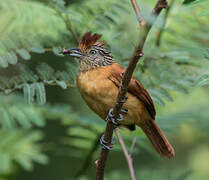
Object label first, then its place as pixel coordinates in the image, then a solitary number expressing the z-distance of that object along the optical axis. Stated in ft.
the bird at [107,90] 18.85
